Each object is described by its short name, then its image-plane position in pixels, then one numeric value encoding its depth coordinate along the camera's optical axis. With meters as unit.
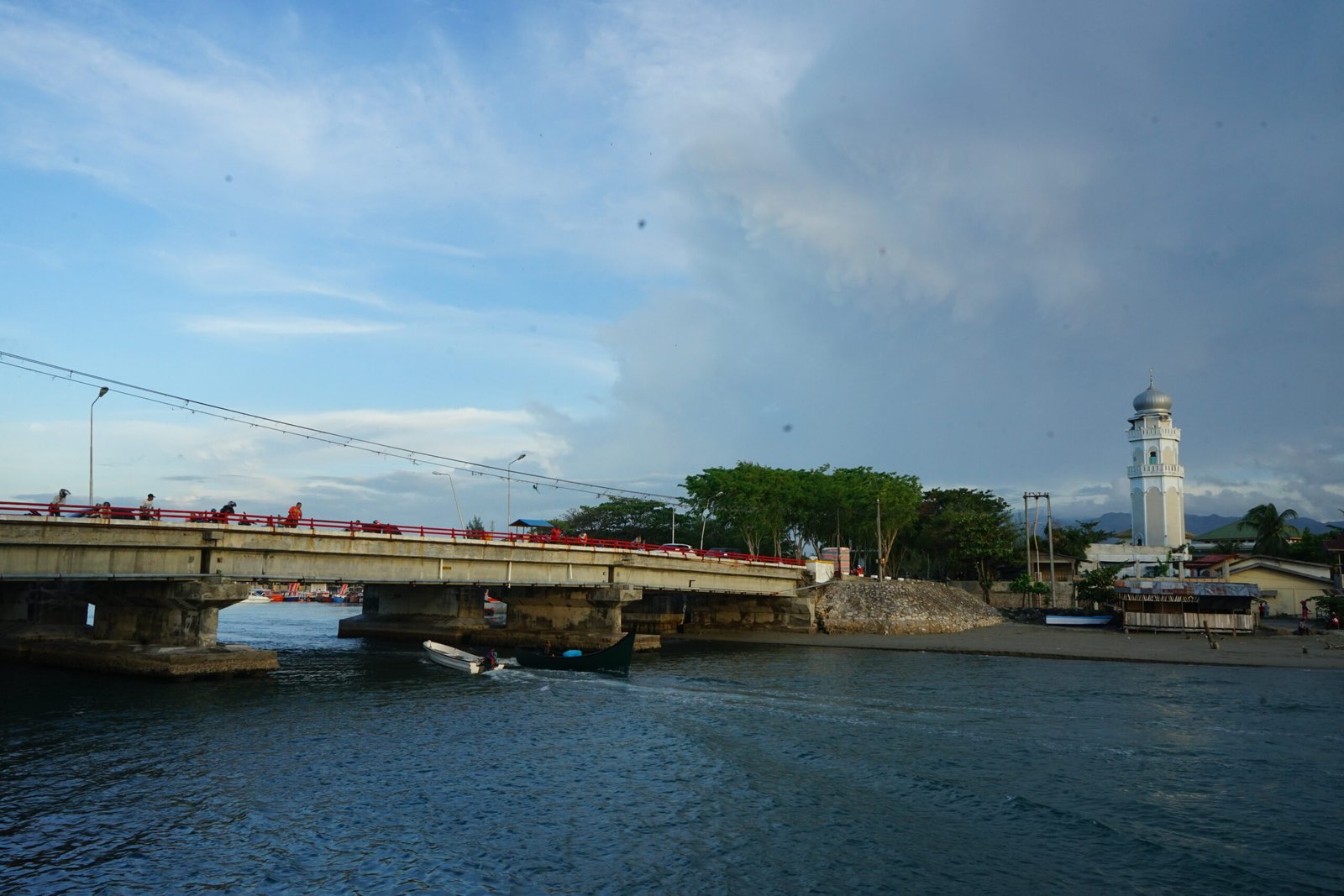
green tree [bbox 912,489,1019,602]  100.56
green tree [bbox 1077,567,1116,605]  84.44
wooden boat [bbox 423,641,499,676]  54.31
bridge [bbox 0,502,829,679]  43.75
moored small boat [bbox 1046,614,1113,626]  81.62
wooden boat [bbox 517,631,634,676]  52.50
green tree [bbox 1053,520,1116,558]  116.19
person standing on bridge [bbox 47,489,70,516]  41.91
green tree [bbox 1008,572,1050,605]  95.19
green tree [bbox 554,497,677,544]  151.38
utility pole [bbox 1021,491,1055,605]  100.68
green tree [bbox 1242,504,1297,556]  118.00
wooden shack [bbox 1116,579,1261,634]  74.31
